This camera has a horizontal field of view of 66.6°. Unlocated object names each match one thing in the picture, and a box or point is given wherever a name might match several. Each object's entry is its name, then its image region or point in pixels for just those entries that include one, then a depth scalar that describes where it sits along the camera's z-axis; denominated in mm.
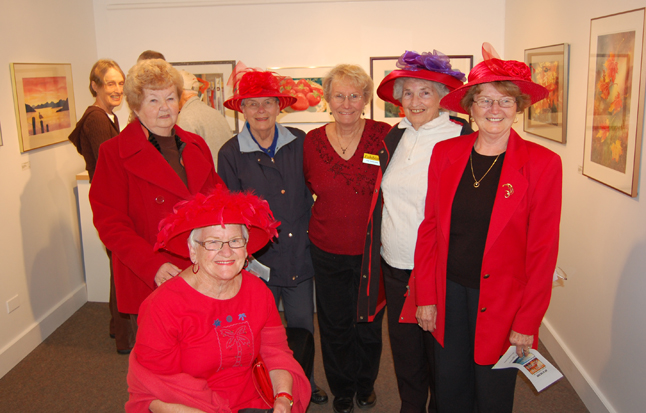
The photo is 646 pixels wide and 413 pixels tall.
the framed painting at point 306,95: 5160
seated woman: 1717
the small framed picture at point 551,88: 3359
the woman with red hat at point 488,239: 1880
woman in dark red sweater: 2551
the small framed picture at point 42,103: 3762
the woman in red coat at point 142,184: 2139
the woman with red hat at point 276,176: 2623
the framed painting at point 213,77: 5164
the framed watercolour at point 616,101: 2383
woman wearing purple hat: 2295
